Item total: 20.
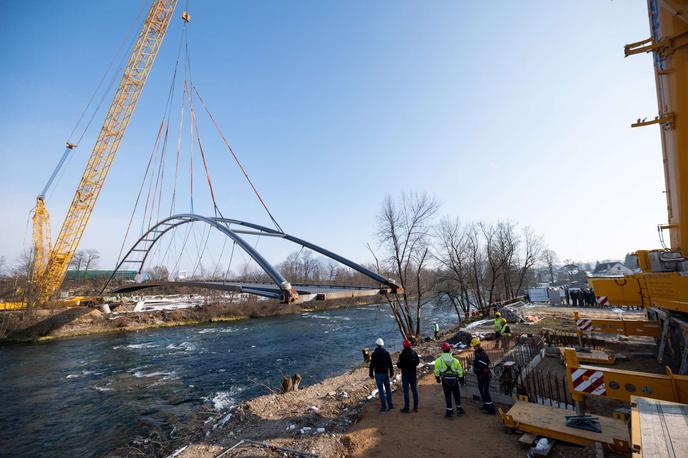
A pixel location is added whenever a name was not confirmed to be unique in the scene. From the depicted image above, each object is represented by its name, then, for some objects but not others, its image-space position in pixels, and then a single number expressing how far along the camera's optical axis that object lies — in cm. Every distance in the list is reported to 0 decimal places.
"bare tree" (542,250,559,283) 6909
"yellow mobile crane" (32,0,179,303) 3538
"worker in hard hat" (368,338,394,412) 740
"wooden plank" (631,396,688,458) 272
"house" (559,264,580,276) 10881
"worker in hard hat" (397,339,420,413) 729
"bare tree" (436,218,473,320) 2859
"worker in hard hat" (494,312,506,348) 1337
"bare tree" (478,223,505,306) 3084
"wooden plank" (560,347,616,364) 938
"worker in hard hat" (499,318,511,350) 1265
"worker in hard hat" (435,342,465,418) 682
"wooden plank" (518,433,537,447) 532
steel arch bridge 1047
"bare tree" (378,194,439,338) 2148
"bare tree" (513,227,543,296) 3581
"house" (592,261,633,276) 8264
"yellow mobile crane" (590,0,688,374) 557
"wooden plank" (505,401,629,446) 489
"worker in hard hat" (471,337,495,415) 701
